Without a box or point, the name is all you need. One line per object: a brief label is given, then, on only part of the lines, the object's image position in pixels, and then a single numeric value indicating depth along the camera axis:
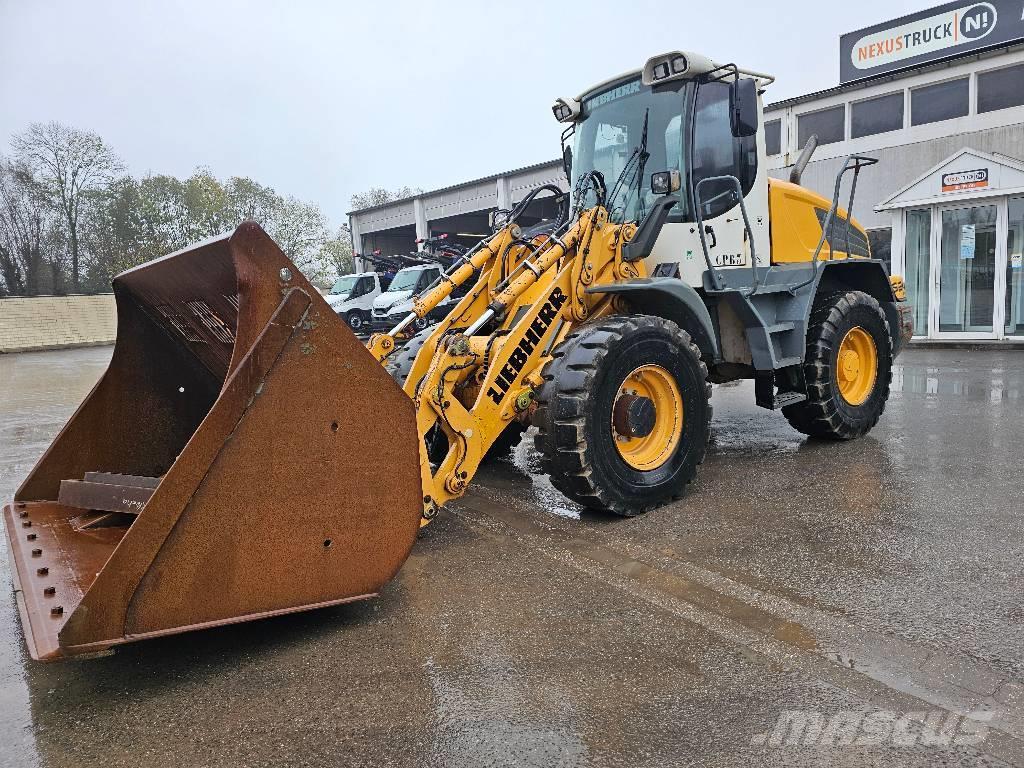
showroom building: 14.22
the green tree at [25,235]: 35.59
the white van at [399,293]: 20.73
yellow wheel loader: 2.67
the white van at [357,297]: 23.16
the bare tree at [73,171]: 36.44
